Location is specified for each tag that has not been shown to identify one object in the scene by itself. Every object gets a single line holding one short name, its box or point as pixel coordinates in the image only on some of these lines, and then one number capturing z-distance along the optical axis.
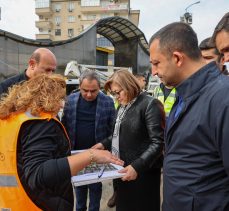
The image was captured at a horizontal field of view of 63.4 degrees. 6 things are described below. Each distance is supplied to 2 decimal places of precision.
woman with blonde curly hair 0.94
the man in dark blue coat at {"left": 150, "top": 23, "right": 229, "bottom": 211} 0.82
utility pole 9.18
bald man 1.75
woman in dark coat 1.55
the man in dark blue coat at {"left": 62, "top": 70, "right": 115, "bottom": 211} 2.12
